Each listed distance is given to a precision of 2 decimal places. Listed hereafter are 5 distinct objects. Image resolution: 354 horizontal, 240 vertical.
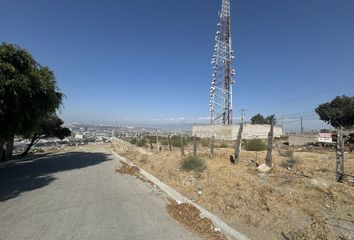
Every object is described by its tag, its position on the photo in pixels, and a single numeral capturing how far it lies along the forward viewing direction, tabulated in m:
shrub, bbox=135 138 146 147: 32.94
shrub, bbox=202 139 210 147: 31.98
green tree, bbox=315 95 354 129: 66.24
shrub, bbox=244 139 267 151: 24.39
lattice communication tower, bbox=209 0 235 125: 48.91
